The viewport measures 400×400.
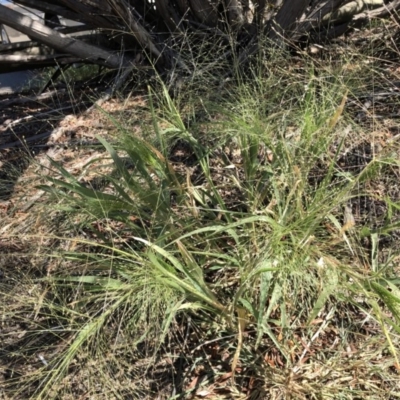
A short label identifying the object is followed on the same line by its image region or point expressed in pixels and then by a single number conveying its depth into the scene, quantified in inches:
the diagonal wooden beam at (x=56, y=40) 138.3
